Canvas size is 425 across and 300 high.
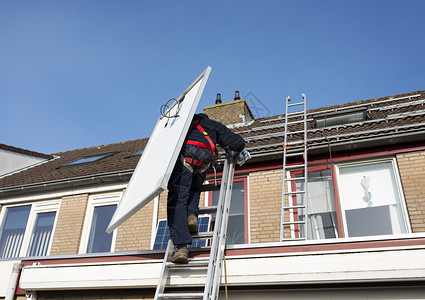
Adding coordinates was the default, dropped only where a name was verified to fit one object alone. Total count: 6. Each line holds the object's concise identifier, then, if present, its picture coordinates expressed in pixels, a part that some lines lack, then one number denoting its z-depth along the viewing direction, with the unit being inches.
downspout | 239.8
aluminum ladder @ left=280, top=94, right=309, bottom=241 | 275.9
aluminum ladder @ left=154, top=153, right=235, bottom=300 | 151.7
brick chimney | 476.4
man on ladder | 166.2
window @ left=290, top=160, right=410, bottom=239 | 261.9
